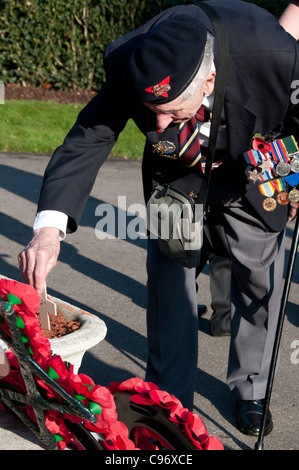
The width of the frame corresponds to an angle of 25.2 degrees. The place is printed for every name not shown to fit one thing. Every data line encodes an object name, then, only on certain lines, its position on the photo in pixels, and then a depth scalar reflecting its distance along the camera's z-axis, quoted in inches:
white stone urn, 92.2
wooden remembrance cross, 93.5
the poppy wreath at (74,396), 71.0
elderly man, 84.6
